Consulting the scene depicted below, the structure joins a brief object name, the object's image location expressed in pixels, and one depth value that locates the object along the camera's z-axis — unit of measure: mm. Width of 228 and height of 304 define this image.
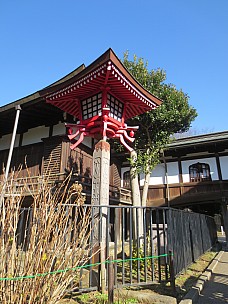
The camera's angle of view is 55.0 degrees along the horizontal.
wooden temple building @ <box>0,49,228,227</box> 5953
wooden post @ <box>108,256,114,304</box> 3505
